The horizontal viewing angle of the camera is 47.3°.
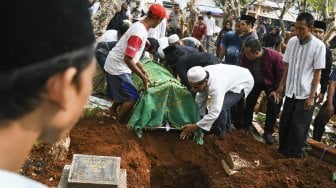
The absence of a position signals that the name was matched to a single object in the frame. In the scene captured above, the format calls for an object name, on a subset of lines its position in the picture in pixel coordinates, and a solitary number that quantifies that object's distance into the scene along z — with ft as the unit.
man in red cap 16.83
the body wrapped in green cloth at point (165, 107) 18.31
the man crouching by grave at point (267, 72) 19.56
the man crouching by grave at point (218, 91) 17.60
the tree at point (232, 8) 45.57
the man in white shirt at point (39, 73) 2.28
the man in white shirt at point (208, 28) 50.96
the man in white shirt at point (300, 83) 15.88
